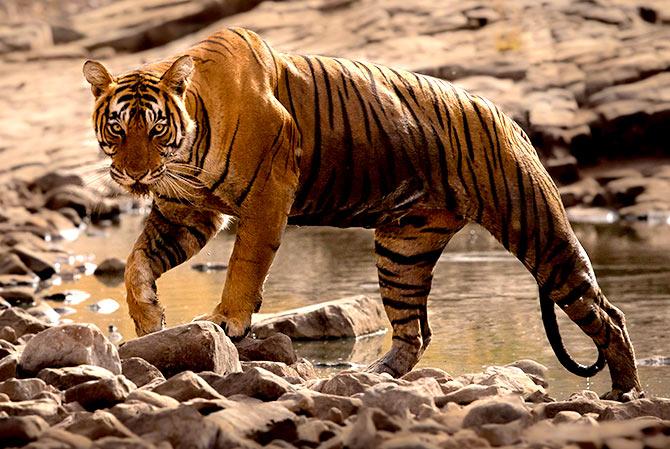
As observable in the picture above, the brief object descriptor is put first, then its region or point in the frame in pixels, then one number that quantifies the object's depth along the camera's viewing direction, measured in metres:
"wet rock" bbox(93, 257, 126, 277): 23.61
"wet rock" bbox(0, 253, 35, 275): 22.84
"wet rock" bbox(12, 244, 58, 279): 23.45
